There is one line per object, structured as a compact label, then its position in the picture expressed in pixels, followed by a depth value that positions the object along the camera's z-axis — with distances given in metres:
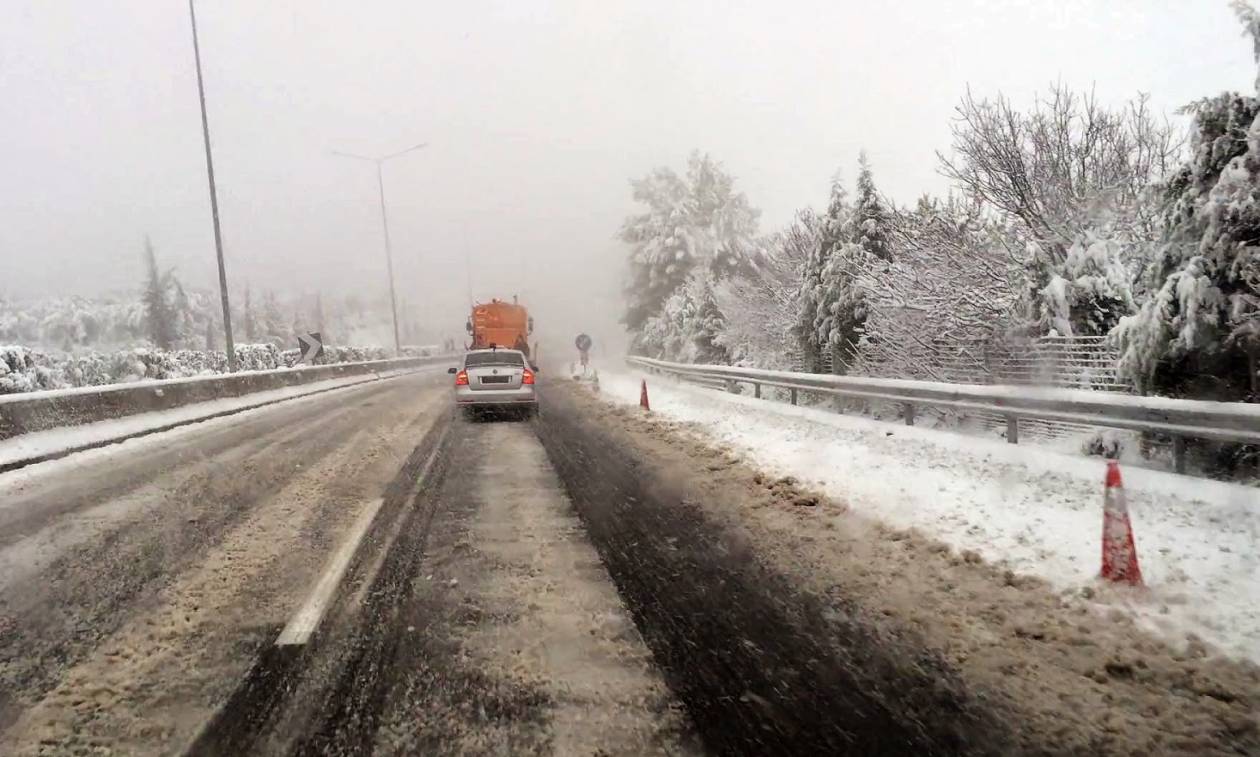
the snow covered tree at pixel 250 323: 96.38
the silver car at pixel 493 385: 14.71
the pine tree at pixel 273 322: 101.31
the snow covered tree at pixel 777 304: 17.91
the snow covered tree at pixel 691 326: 30.28
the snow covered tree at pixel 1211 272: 6.64
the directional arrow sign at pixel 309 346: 27.84
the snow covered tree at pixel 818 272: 16.69
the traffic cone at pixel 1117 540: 4.29
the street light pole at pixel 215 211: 20.04
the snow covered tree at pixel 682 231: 39.81
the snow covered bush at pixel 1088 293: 10.20
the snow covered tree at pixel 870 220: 16.05
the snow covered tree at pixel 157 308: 67.31
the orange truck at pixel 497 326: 30.12
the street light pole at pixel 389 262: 41.44
